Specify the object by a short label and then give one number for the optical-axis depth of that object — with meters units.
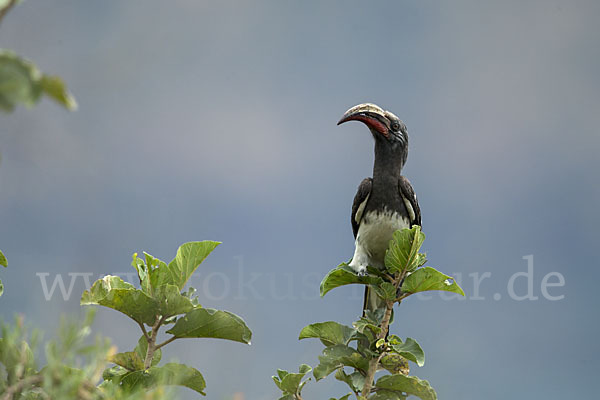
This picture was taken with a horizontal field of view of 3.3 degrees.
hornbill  17.99
